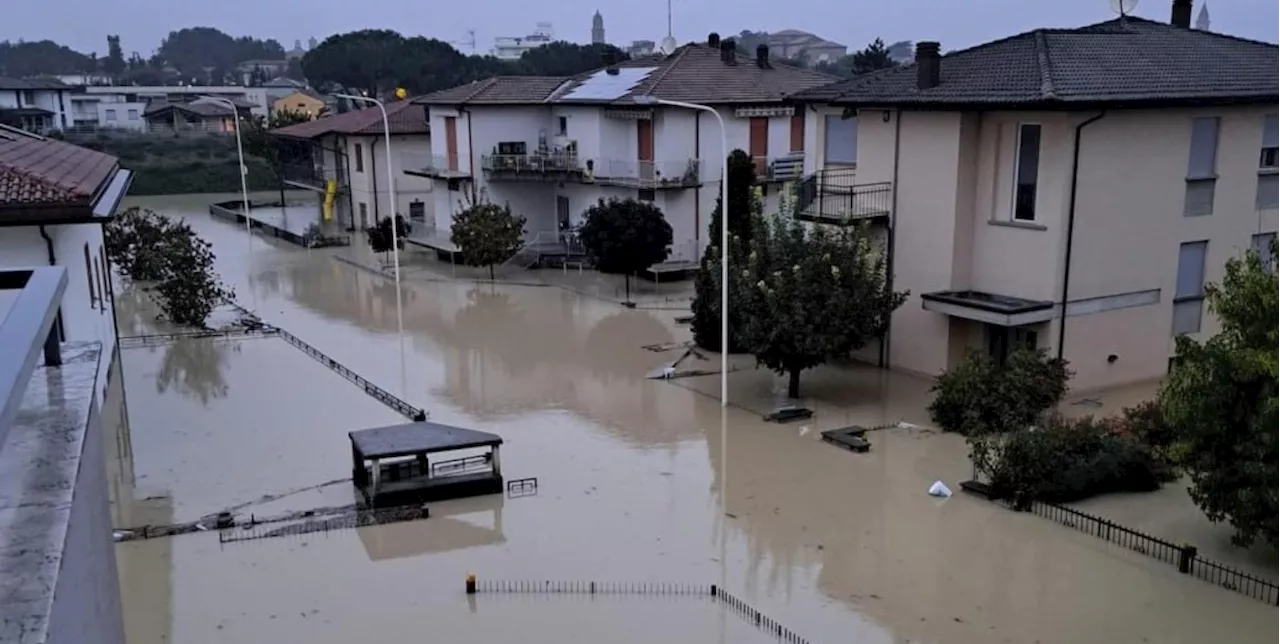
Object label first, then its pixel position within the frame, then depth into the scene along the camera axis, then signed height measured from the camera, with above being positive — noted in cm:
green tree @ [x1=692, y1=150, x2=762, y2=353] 2103 -312
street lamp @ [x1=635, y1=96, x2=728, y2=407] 1961 -352
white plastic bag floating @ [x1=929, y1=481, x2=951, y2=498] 1533 -540
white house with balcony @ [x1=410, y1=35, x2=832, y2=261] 3428 -109
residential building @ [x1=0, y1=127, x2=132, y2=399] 1697 -168
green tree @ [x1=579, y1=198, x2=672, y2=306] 3072 -366
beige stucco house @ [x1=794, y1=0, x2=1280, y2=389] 1967 -165
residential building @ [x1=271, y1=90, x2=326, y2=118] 9250 +28
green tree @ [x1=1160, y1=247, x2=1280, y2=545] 1148 -332
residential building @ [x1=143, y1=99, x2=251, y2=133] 8625 -78
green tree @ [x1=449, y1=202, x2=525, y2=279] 3341 -394
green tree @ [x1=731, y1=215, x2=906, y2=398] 1881 -334
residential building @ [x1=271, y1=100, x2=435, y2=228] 4503 -244
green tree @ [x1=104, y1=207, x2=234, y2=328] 2745 -431
